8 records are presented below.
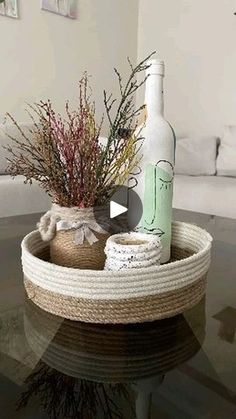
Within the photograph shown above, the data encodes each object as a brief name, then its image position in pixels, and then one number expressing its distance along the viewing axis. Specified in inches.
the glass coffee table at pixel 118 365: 14.9
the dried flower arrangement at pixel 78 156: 22.8
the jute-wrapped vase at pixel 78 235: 23.5
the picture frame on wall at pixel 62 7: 107.9
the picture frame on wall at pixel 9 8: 96.8
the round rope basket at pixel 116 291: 20.2
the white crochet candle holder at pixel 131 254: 21.6
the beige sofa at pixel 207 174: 84.9
